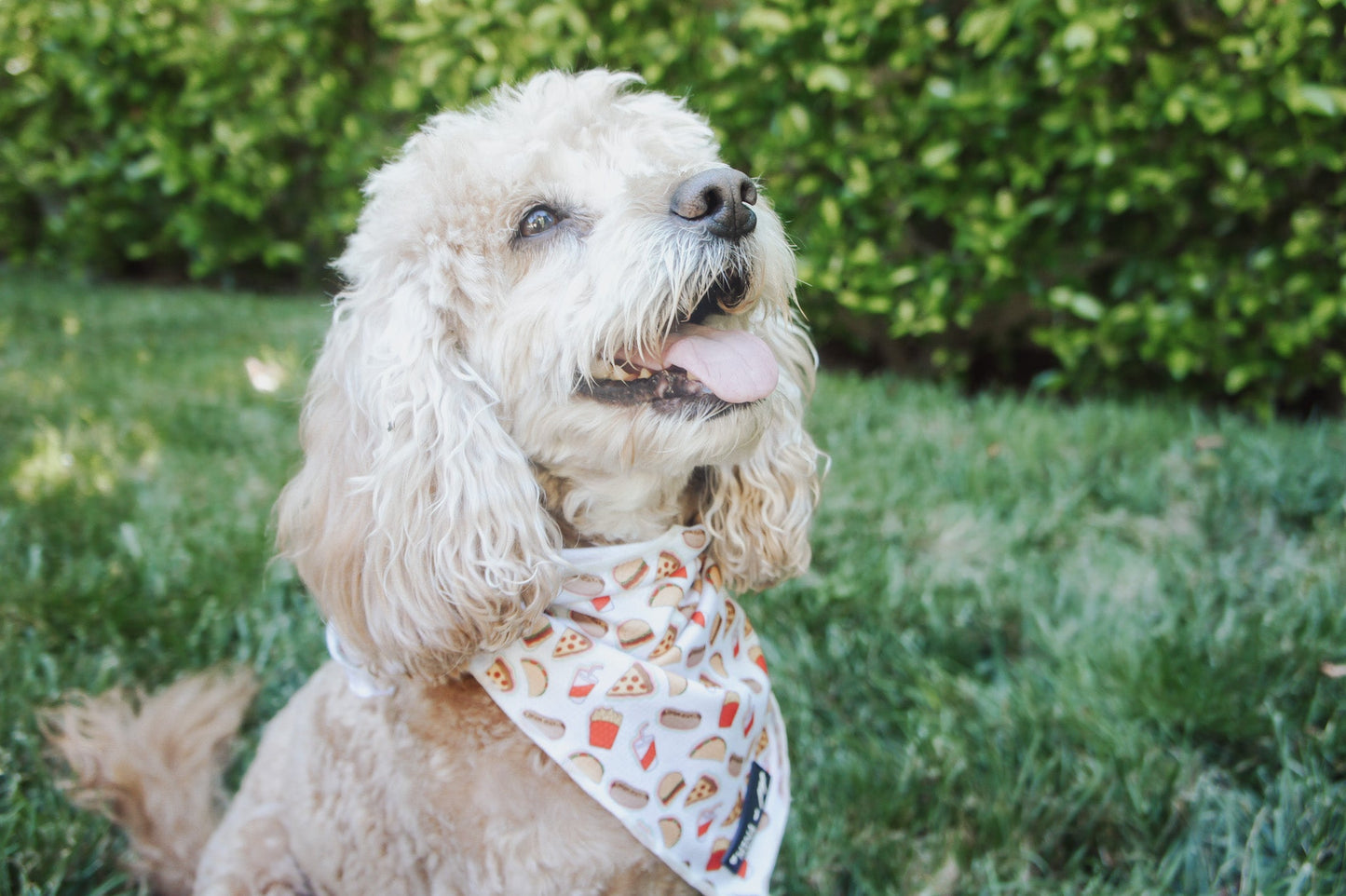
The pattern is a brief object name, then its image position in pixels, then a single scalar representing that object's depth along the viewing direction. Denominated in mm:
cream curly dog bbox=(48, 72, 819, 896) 711
